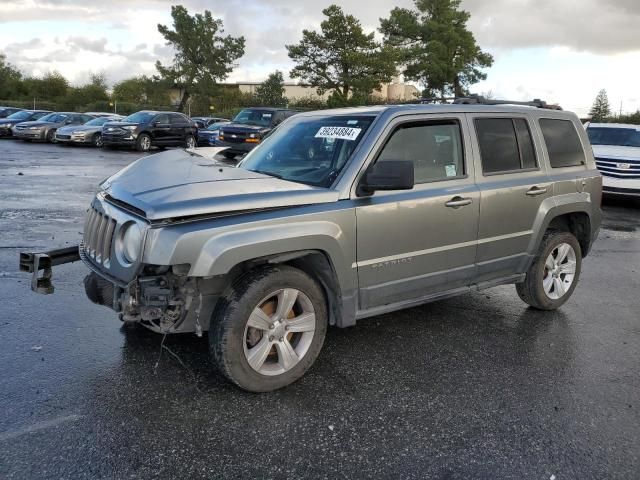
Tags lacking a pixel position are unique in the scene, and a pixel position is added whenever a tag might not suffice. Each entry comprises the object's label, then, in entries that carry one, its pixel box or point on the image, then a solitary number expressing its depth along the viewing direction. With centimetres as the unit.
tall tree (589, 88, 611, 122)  3679
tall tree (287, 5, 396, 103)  4919
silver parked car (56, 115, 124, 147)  2470
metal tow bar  380
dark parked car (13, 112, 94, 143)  2580
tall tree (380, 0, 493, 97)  5078
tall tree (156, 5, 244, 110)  6700
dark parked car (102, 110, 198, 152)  2289
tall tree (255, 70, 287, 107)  6197
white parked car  1248
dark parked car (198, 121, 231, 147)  2830
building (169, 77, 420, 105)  5978
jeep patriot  337
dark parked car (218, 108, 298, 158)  1897
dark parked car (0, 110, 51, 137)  2808
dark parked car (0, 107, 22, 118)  3267
